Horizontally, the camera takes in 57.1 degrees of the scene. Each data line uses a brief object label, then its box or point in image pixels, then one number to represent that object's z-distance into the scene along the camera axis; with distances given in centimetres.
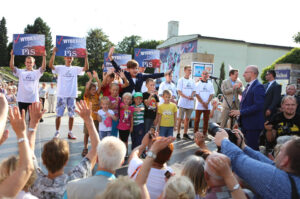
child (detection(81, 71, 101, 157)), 601
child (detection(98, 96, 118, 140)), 564
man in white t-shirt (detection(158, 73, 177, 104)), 883
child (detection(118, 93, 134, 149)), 572
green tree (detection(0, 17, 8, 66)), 6569
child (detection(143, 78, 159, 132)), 596
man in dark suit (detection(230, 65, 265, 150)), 520
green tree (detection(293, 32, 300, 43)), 1656
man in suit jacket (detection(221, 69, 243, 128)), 799
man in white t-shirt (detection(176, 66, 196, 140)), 876
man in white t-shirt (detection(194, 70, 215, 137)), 858
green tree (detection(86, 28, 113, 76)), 6194
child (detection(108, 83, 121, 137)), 583
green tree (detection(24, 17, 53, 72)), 6669
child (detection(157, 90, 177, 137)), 669
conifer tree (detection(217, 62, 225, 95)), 3375
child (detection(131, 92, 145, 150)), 586
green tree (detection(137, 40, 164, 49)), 6619
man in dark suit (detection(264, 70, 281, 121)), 642
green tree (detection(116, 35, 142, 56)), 8250
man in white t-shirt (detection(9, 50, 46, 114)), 693
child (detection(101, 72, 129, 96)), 601
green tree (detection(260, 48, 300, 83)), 1520
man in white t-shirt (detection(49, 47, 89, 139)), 695
